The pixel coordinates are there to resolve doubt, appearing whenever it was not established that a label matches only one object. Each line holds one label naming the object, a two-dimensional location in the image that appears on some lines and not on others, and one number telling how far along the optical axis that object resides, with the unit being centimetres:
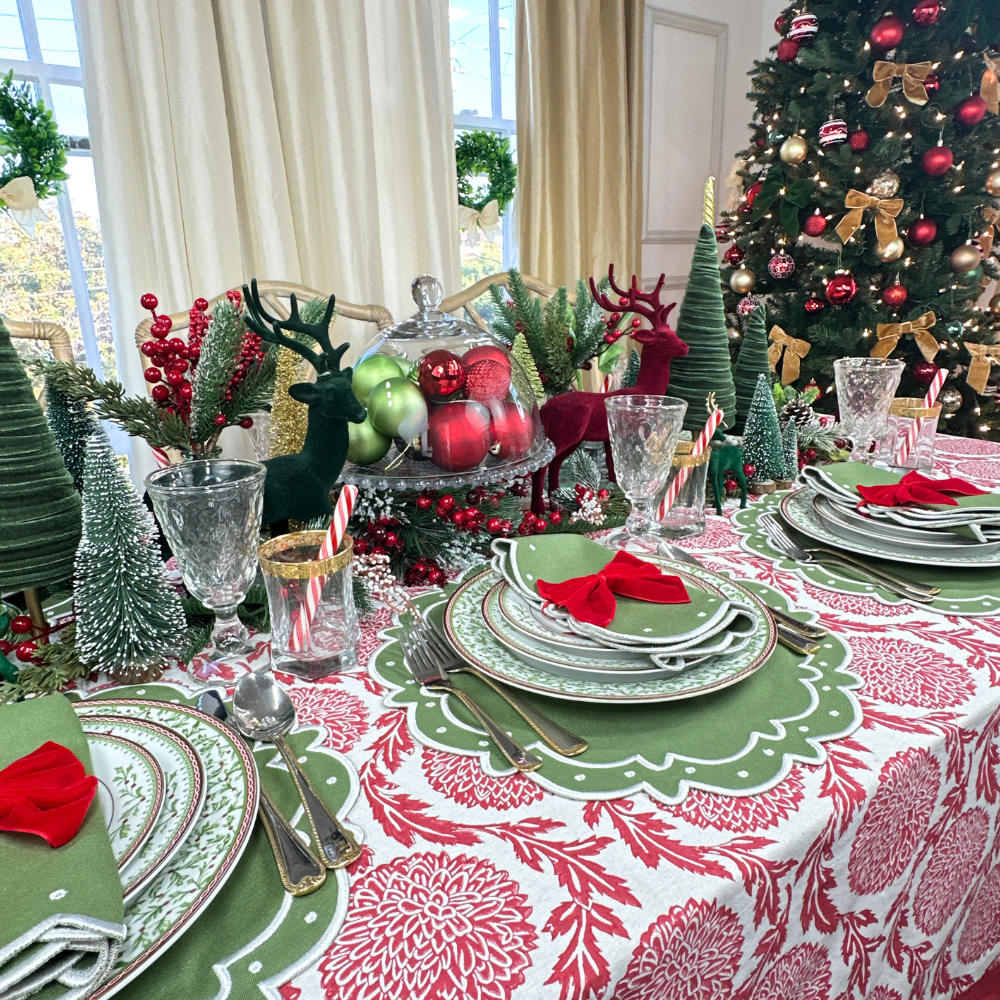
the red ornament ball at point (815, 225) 257
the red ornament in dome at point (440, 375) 91
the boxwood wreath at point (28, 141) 197
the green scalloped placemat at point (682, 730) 50
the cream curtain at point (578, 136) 305
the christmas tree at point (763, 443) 115
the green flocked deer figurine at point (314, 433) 75
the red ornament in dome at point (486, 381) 94
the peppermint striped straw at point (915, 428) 113
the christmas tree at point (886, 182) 236
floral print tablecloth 38
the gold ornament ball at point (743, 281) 282
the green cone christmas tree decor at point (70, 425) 83
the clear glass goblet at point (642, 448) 83
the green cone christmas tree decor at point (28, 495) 65
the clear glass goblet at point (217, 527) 61
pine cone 136
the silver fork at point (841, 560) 77
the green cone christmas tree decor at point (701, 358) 122
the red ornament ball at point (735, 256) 287
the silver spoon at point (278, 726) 45
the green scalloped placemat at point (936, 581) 75
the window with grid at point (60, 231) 221
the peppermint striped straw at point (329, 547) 63
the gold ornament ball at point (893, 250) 244
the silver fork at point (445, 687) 52
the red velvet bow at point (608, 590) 63
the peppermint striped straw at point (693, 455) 95
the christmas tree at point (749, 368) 137
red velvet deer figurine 104
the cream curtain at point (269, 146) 224
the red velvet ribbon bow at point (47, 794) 38
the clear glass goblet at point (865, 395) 111
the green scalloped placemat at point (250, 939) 35
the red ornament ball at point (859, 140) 249
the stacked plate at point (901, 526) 83
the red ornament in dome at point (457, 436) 89
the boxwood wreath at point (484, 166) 312
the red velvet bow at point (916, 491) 89
